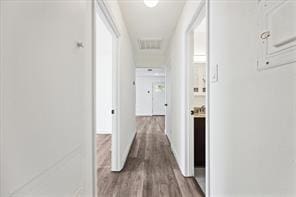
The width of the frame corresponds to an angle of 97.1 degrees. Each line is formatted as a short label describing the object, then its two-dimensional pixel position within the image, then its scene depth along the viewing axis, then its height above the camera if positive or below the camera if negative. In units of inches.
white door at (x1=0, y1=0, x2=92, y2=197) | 18.4 -0.3
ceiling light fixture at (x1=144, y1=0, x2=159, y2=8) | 66.2 +48.4
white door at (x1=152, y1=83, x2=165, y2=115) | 332.7 -3.0
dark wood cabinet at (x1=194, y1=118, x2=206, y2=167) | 86.6 -26.7
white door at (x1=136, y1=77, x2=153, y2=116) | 330.5 -0.4
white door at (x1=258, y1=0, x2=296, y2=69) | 19.4 +10.5
